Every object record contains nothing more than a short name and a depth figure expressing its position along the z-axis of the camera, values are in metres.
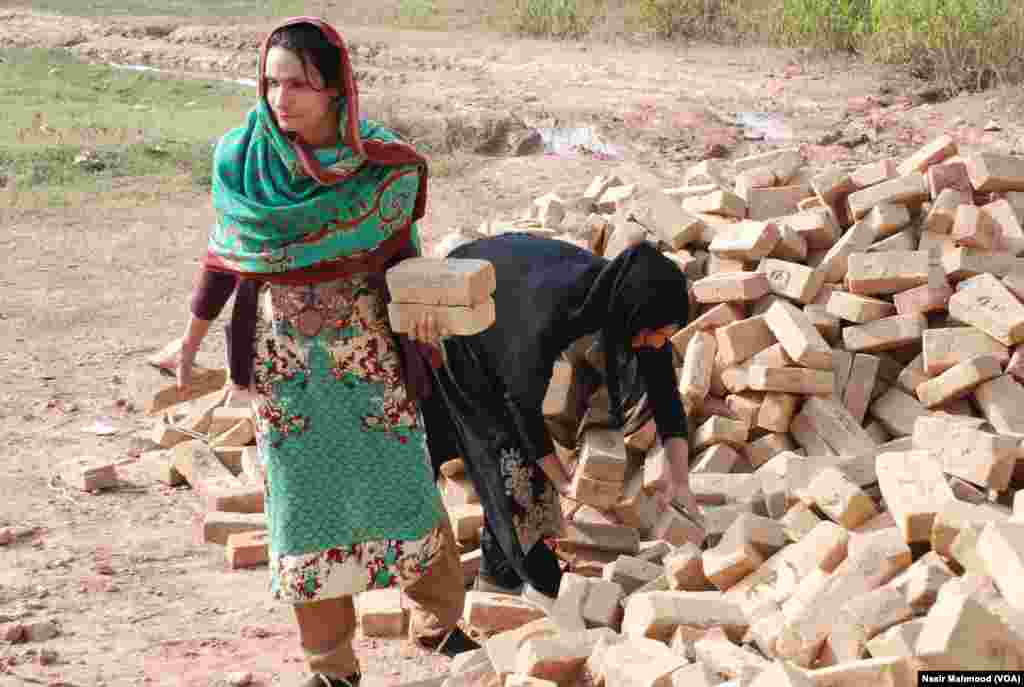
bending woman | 4.08
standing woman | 3.68
